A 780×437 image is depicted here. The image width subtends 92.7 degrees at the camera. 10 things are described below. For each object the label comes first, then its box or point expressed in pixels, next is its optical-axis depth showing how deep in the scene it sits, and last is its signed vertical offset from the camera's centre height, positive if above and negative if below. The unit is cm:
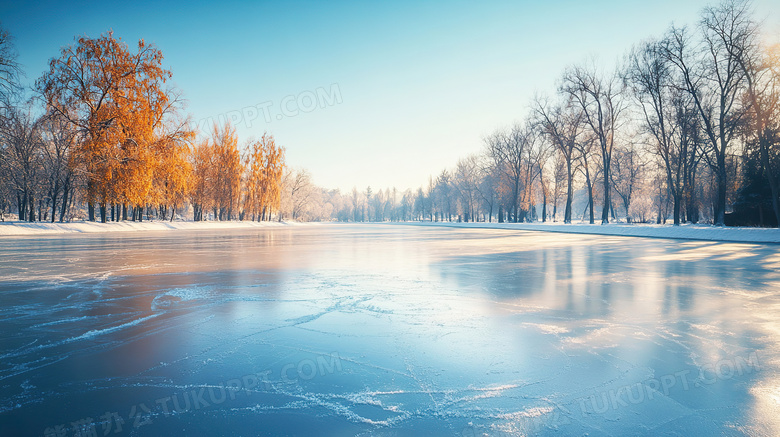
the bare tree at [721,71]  2347 +1057
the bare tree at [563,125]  3594 +963
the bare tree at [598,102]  3275 +1080
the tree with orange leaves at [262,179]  5541 +582
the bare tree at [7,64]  1831 +743
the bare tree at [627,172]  4607 +689
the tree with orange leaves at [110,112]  2695 +782
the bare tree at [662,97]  2788 +1033
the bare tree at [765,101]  2162 +763
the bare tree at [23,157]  3009 +486
